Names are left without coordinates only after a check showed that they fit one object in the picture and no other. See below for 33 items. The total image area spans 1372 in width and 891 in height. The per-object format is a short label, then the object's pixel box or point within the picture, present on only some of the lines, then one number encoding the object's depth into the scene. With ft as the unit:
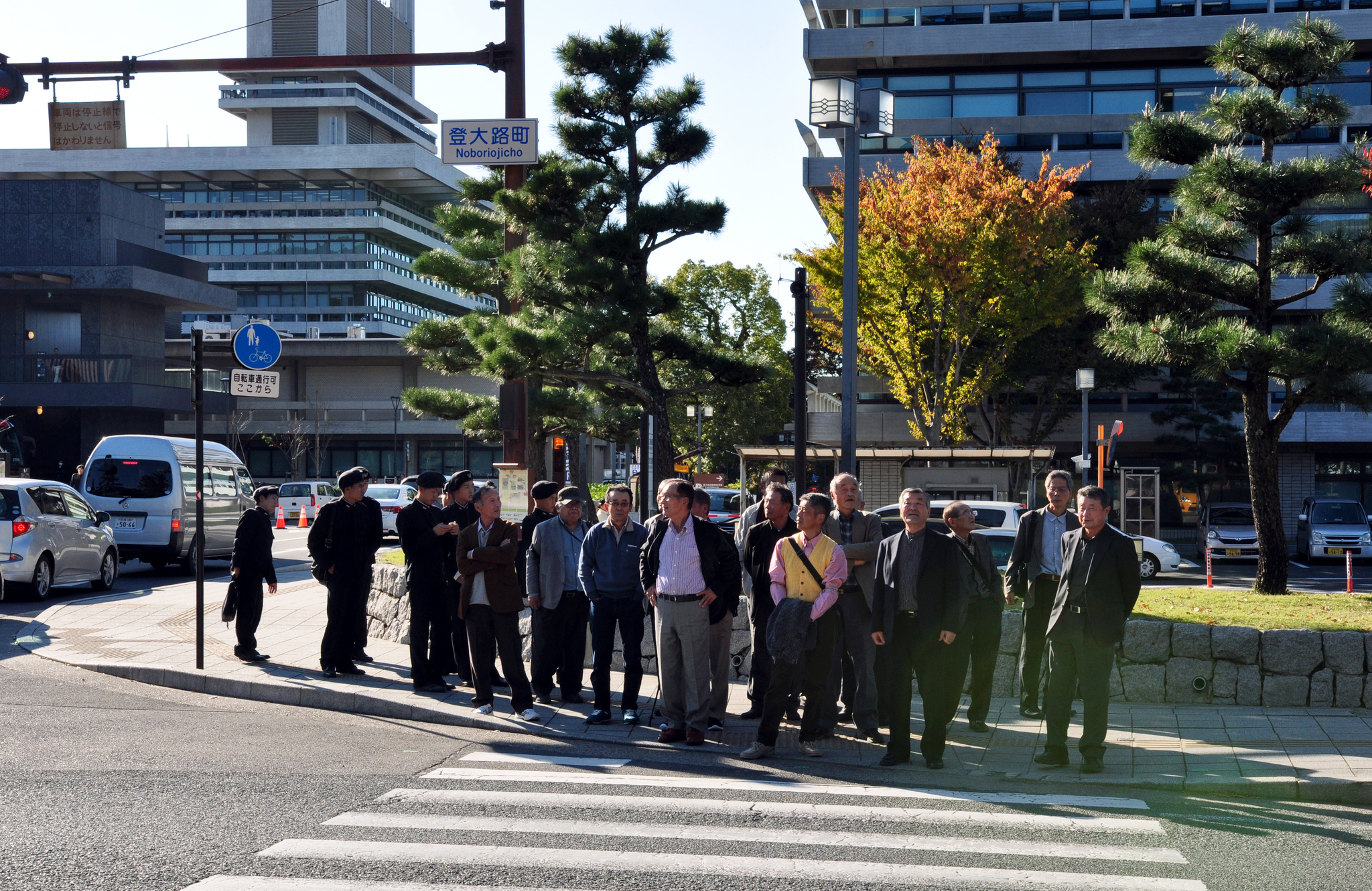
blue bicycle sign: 41.75
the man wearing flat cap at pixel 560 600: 30.30
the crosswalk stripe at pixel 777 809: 20.97
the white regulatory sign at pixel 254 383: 38.11
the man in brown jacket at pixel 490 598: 29.81
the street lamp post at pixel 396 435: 212.23
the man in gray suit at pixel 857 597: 28.02
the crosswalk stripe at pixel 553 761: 25.50
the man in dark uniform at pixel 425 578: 32.48
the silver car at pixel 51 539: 52.47
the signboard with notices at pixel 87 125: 41.14
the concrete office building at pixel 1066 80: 125.59
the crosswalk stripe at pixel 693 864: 17.46
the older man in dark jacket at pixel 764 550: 27.30
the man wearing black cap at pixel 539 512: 31.17
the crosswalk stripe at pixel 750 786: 22.84
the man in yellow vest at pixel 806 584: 25.53
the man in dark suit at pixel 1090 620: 24.63
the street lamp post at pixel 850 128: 42.93
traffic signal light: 43.11
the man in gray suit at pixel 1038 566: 30.17
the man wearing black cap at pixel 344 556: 34.35
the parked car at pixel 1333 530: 91.50
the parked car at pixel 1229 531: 88.89
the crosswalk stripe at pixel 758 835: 19.10
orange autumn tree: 93.50
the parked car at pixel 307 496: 130.72
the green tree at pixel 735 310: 155.33
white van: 67.36
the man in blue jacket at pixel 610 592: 29.14
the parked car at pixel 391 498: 103.55
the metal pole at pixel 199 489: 35.42
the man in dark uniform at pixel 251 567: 36.68
